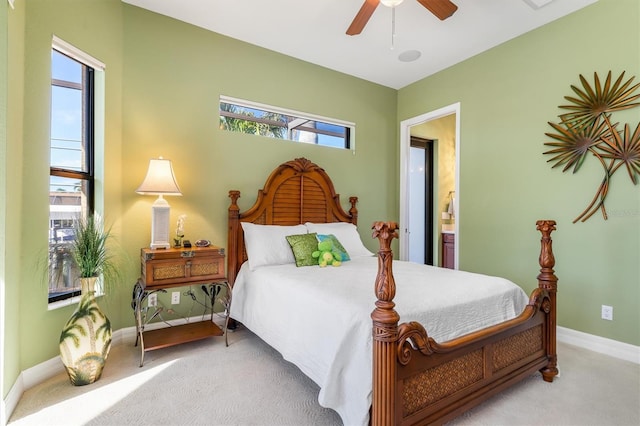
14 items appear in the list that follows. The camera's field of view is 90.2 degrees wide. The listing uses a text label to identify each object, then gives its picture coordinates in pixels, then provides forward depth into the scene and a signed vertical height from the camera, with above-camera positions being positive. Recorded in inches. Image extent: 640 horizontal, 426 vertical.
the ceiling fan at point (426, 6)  86.6 +58.3
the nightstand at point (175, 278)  101.3 -21.9
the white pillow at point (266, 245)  118.6 -12.2
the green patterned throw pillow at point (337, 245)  126.5 -12.8
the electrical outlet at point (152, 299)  119.0 -32.7
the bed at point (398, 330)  58.3 -27.1
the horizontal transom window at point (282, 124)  139.7 +43.1
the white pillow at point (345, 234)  138.8 -9.2
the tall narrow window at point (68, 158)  95.1 +17.2
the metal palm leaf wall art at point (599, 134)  103.3 +28.4
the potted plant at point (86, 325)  83.9 -30.5
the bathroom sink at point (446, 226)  217.3 -7.8
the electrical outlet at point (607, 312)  108.0 -32.9
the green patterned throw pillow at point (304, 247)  117.1 -12.7
